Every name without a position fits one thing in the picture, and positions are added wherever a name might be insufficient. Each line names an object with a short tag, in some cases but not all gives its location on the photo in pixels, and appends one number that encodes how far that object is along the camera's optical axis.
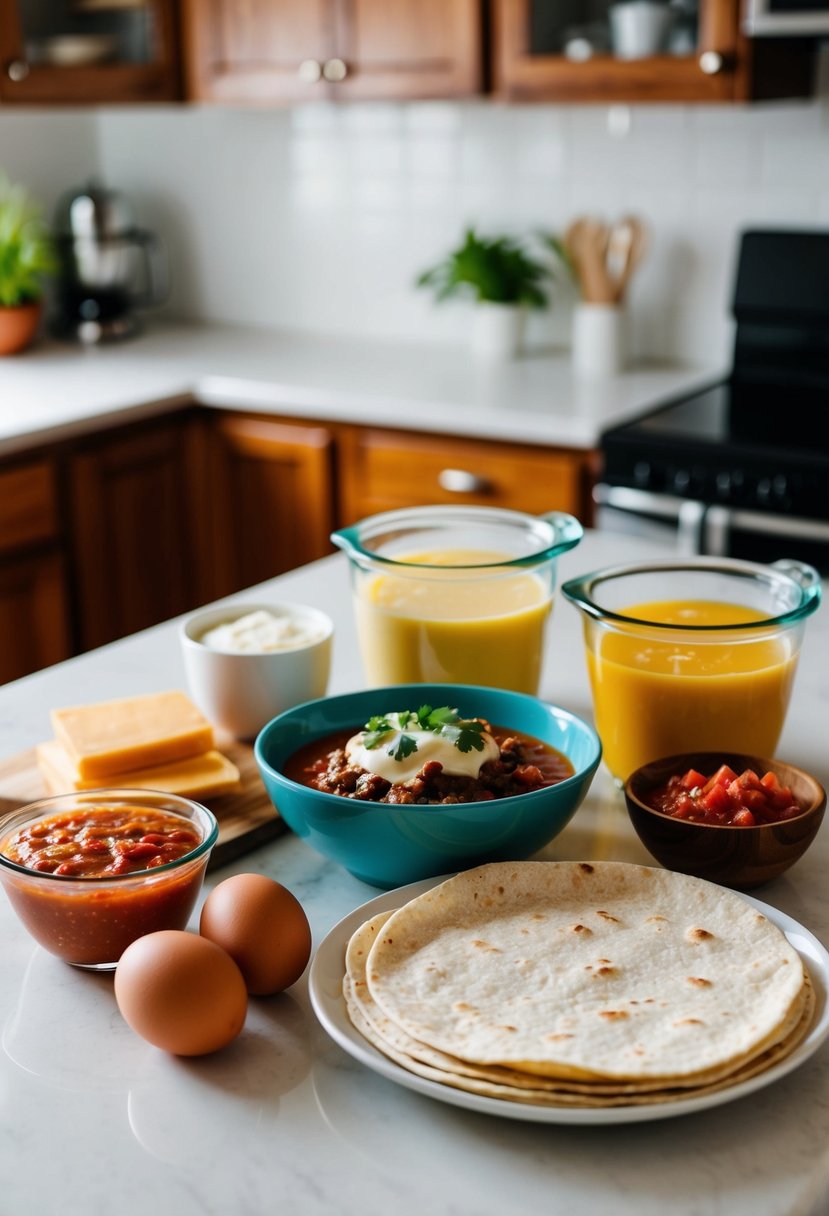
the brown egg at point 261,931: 0.93
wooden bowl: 1.03
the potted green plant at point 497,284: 3.19
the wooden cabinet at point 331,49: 2.86
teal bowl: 1.01
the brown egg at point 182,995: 0.86
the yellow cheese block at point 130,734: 1.19
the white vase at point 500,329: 3.25
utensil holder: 3.06
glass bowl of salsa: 0.94
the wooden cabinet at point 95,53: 3.10
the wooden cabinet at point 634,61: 2.55
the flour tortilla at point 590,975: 0.81
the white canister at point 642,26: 2.64
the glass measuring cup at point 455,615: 1.31
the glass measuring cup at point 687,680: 1.19
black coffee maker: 3.46
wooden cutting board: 1.15
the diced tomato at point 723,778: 1.10
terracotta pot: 3.37
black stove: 2.45
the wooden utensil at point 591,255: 3.03
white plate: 0.78
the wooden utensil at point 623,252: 3.01
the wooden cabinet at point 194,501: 2.77
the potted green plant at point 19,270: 3.29
